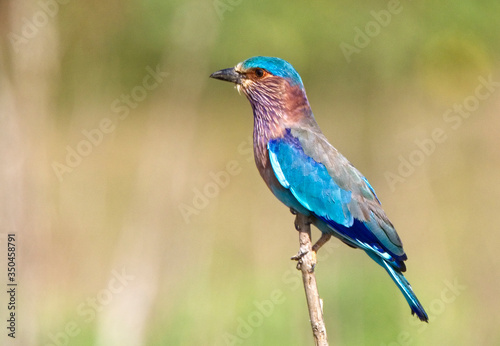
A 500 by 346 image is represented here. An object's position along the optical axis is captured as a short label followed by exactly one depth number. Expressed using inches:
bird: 308.7
